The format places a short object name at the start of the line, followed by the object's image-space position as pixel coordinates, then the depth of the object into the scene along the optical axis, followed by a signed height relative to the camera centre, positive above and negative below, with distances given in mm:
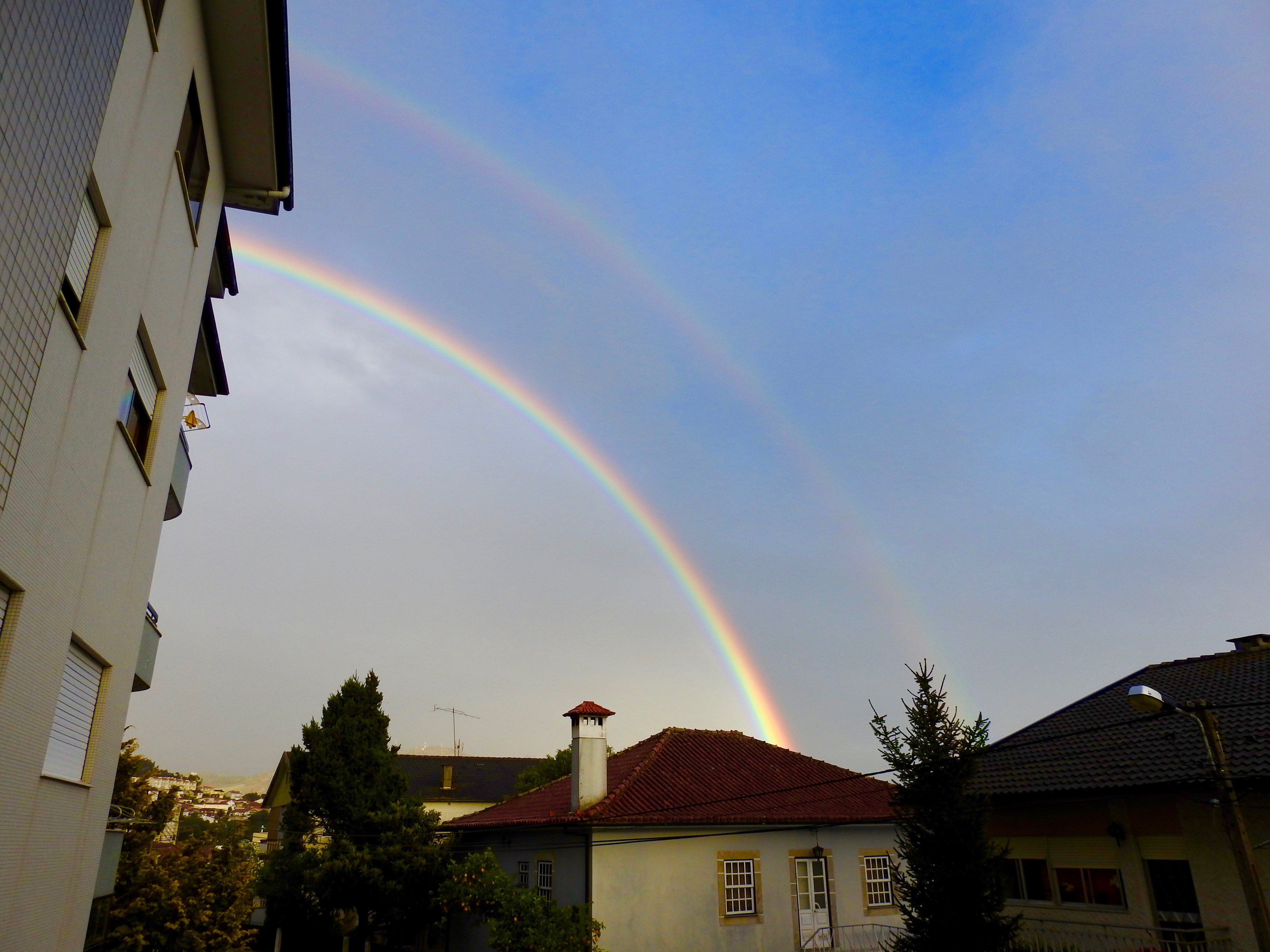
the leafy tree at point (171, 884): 24031 -1325
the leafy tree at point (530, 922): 18609 -1972
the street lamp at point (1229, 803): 9406 +105
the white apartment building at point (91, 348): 5059 +3532
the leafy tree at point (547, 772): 46781 +3000
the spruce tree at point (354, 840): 26922 -247
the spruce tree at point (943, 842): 14305 -366
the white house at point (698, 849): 20969 -600
